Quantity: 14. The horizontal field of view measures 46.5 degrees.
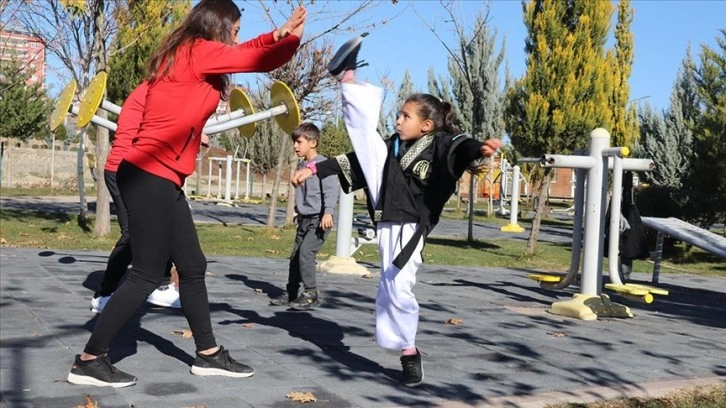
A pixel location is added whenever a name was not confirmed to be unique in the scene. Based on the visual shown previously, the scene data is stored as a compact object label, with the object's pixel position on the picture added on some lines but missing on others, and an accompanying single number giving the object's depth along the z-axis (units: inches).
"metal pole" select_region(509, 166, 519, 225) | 932.6
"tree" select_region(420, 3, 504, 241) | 1070.4
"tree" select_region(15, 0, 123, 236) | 532.4
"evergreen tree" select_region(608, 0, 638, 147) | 1074.1
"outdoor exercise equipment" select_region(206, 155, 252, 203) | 1140.5
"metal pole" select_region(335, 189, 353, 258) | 418.0
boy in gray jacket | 274.7
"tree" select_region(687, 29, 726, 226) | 724.0
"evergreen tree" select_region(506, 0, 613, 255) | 612.1
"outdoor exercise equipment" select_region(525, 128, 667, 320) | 292.5
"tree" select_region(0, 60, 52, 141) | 1411.2
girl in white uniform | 172.4
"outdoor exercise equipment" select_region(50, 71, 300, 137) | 251.4
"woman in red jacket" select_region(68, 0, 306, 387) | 155.8
